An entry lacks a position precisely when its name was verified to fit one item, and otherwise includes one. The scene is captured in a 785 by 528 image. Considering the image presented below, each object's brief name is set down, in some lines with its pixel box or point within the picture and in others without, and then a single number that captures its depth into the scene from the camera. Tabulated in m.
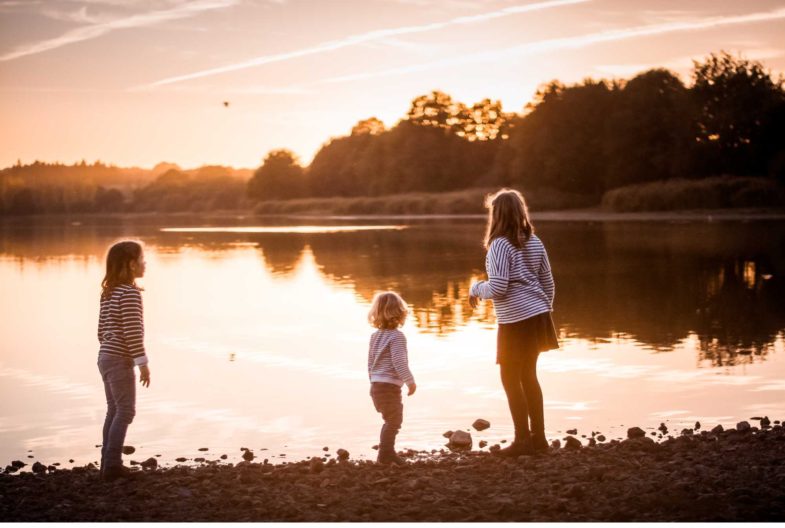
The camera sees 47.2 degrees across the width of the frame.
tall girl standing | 6.20
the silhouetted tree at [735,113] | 45.78
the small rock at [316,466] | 5.79
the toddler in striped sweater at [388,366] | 6.14
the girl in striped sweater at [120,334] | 5.84
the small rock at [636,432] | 6.68
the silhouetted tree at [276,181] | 97.31
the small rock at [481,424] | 7.24
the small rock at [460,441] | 6.65
